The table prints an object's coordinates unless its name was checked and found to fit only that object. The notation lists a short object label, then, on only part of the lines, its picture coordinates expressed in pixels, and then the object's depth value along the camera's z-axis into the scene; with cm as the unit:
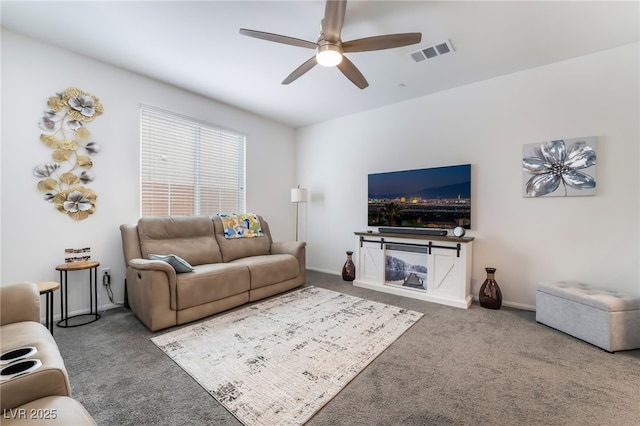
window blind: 348
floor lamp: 483
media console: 322
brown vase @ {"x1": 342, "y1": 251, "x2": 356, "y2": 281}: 431
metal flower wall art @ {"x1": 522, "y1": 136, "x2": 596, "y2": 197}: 278
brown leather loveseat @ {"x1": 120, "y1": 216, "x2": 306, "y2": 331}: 247
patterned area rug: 159
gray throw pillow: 266
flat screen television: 351
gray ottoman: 215
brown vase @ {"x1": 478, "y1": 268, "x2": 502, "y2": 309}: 311
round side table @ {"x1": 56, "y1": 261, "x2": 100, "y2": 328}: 257
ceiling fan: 194
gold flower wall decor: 271
